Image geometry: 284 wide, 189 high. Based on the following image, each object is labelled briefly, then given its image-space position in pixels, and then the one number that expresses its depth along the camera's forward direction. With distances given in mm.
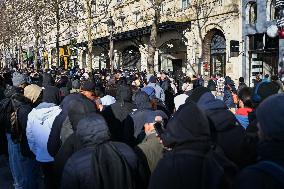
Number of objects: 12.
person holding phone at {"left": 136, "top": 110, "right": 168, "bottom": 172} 2577
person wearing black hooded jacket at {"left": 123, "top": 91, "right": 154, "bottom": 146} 3715
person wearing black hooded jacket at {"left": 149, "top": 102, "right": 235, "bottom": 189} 1737
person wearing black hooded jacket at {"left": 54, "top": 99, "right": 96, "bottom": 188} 2788
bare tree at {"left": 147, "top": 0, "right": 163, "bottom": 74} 13655
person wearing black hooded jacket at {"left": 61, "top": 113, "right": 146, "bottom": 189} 2167
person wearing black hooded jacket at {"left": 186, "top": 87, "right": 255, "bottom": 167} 2401
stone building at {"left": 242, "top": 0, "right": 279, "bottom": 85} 14718
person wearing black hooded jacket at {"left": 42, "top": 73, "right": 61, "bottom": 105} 4214
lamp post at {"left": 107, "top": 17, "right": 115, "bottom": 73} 15383
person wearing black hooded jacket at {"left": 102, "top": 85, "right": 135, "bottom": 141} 4220
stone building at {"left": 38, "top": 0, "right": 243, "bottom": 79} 16597
